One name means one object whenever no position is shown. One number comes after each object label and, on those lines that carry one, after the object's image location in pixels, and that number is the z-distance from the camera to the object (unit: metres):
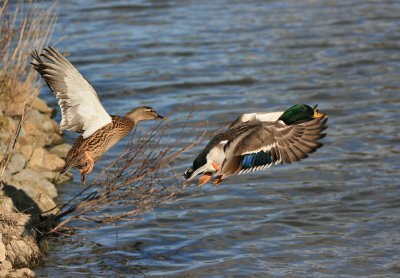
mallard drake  11.21
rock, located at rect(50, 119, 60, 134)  21.50
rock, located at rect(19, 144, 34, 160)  17.86
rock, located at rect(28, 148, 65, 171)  17.98
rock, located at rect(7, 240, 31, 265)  12.77
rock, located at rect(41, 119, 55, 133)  20.80
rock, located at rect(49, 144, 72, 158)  19.67
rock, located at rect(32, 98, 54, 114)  22.41
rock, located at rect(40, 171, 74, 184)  17.80
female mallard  11.52
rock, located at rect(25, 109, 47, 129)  20.10
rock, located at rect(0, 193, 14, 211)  13.24
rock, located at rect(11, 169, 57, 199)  15.81
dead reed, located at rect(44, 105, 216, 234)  13.32
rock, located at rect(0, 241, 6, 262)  12.18
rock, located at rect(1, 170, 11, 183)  14.85
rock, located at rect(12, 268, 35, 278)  12.24
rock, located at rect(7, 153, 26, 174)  16.13
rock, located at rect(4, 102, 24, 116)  19.20
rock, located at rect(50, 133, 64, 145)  20.86
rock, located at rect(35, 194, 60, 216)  15.34
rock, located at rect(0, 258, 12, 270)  12.15
